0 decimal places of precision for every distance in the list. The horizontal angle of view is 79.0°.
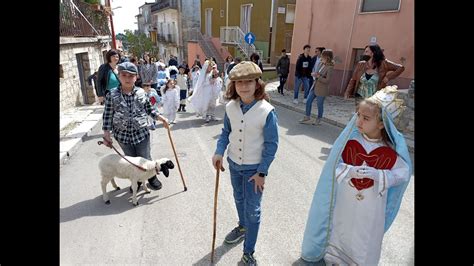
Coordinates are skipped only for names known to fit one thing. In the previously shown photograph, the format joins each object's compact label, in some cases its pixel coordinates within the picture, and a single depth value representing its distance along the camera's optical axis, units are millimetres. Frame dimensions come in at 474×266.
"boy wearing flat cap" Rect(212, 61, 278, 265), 2383
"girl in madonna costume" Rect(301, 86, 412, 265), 2141
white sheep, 3645
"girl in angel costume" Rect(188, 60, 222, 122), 7797
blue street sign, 14297
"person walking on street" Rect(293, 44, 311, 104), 8953
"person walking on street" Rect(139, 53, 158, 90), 9039
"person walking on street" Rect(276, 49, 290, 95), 11266
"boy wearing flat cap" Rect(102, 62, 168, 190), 3398
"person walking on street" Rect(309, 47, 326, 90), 7634
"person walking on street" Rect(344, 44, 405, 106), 4945
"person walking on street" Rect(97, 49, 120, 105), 5137
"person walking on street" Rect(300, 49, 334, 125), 6512
